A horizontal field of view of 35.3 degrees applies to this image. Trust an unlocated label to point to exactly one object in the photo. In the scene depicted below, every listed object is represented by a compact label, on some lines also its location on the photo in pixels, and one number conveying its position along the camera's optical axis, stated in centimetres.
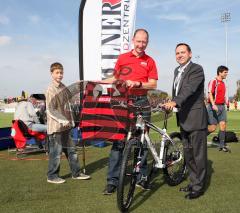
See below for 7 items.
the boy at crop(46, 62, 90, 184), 533
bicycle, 423
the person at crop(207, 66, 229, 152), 875
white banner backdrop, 869
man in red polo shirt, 503
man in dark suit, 480
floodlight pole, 6050
